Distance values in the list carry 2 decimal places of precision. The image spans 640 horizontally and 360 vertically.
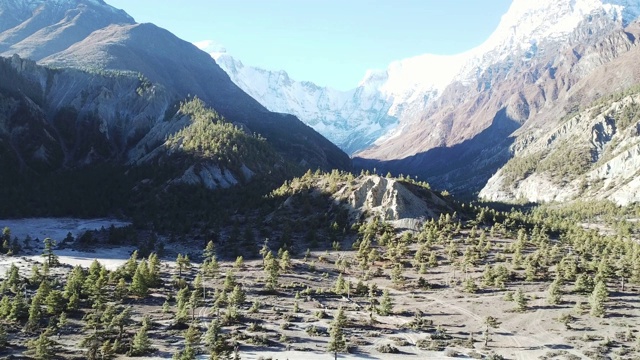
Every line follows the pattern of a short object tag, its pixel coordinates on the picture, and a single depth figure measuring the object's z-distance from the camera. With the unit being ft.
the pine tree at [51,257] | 348.81
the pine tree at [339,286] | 310.65
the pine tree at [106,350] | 198.92
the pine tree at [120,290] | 277.44
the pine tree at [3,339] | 204.03
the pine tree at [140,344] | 203.62
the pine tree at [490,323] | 245.24
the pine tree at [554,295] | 277.64
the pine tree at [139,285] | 281.13
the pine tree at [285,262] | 361.30
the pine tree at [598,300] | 257.34
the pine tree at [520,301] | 270.87
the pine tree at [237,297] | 268.82
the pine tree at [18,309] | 236.02
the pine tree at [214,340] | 209.56
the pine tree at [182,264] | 332.53
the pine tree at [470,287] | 310.24
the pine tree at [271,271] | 309.42
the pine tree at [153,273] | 302.53
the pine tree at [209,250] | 357.14
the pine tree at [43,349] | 190.49
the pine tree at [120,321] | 224.12
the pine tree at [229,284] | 301.22
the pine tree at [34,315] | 227.40
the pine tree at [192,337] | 204.68
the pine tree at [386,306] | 267.59
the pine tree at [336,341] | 207.10
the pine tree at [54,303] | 249.16
